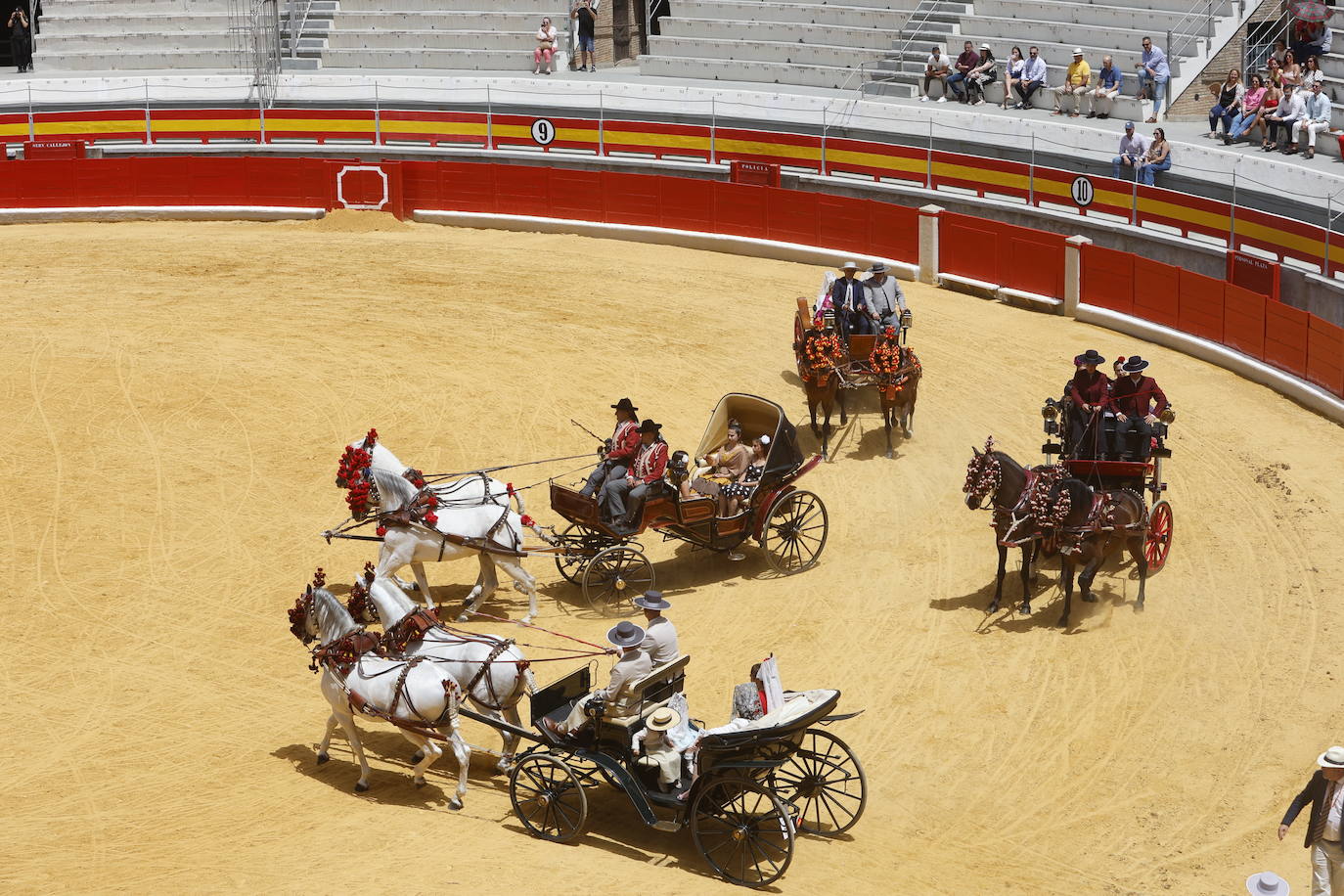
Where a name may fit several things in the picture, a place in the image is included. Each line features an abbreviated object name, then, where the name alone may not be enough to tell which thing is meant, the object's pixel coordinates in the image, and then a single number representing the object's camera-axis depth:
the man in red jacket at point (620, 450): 16.41
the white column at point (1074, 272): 24.52
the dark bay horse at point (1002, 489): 15.70
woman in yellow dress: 17.06
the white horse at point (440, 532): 15.85
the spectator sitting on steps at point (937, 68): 33.12
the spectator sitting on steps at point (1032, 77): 31.81
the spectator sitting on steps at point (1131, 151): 27.64
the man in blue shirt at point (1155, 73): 30.55
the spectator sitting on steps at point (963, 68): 32.62
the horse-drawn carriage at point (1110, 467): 16.80
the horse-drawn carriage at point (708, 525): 16.39
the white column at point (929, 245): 26.34
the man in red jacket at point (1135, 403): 16.78
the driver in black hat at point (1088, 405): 16.84
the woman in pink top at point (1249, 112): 28.53
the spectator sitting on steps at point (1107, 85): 30.75
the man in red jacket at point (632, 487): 16.23
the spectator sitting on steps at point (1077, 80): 31.16
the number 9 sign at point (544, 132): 32.91
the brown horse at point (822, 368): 19.75
